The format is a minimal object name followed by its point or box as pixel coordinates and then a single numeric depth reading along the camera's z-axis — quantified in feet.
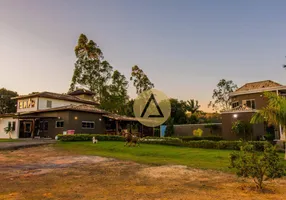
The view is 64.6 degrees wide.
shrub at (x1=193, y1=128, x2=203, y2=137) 100.99
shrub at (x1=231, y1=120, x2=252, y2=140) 74.18
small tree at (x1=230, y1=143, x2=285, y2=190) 19.40
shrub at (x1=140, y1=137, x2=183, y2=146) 67.39
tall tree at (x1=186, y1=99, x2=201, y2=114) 155.94
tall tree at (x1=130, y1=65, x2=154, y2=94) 159.74
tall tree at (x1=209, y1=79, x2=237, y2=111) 168.66
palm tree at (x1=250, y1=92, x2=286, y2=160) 41.01
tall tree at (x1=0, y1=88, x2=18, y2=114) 162.61
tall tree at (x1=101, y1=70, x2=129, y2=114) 152.15
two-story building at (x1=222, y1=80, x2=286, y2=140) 76.79
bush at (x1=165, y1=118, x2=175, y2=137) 109.62
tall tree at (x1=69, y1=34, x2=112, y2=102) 151.53
